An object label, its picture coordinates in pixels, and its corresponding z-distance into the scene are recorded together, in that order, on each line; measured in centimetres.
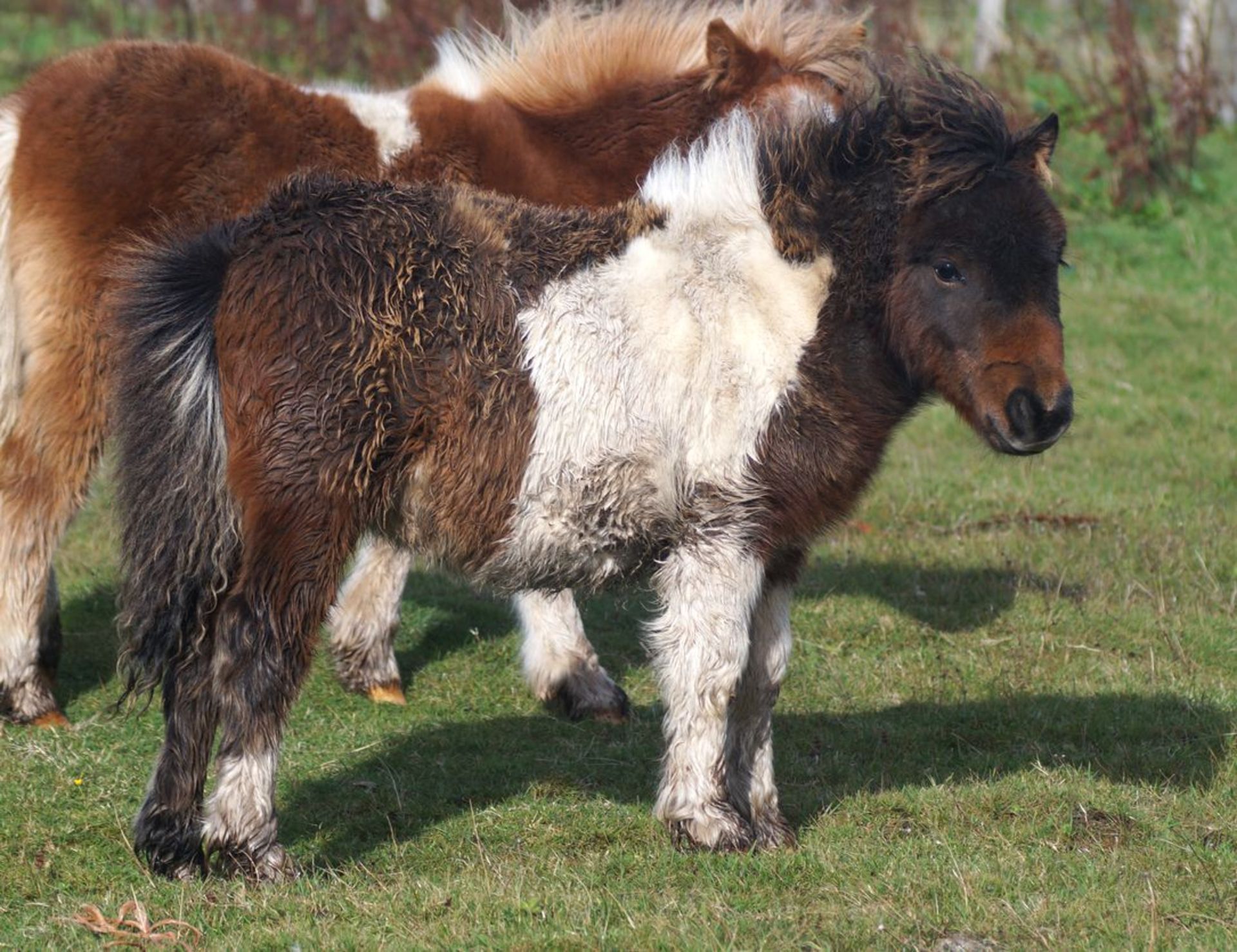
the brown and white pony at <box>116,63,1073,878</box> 877
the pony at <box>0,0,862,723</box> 1181
